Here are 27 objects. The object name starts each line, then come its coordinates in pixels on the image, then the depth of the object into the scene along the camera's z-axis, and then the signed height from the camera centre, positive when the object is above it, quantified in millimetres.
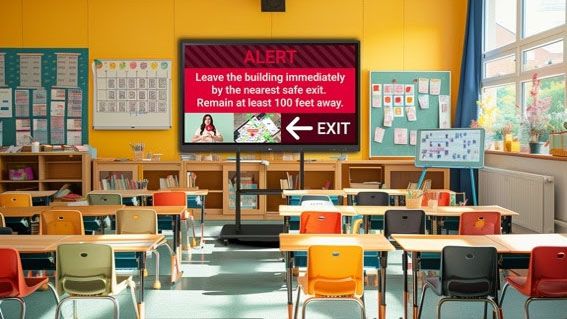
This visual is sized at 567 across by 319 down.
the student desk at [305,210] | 6651 -672
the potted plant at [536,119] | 8547 +250
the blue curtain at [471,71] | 11156 +1061
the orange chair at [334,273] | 4676 -871
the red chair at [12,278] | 4672 -925
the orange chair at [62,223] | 6316 -745
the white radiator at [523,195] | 7836 -662
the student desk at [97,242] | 4941 -751
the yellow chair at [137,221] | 6613 -758
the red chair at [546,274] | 4664 -866
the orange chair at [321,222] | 6297 -723
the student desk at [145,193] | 8602 -671
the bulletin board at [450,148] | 9242 -110
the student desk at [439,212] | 6781 -687
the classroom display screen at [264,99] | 10391 +573
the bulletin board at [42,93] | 11734 +706
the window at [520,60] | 8594 +1072
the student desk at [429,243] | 4812 -718
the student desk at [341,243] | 4918 -728
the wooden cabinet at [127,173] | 11422 -560
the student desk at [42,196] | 9336 -765
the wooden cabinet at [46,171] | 11266 -538
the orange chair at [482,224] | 6348 -738
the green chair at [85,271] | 4723 -875
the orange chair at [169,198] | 8320 -689
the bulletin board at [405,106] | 11781 +541
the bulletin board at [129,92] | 11727 +740
